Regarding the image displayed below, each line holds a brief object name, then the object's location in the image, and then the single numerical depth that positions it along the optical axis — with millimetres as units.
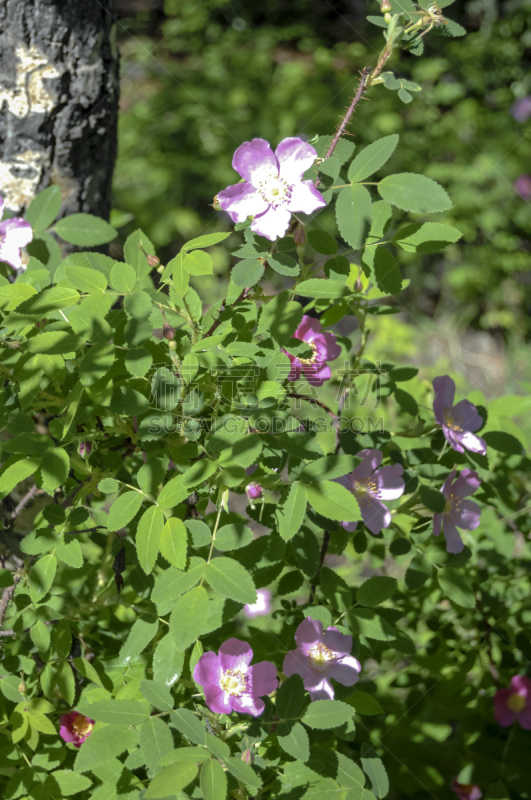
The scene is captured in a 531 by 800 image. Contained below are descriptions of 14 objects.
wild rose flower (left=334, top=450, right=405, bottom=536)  858
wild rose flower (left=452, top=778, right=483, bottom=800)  1174
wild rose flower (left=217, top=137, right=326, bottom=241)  725
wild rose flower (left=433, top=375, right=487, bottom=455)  884
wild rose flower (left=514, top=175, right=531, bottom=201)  3648
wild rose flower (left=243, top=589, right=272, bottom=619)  1034
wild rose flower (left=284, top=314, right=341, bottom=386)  851
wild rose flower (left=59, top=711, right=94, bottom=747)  846
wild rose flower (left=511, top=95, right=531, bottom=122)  3727
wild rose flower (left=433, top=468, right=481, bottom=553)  901
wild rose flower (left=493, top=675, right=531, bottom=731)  1109
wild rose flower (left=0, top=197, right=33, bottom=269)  930
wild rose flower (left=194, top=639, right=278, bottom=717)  711
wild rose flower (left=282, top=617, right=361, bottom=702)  795
